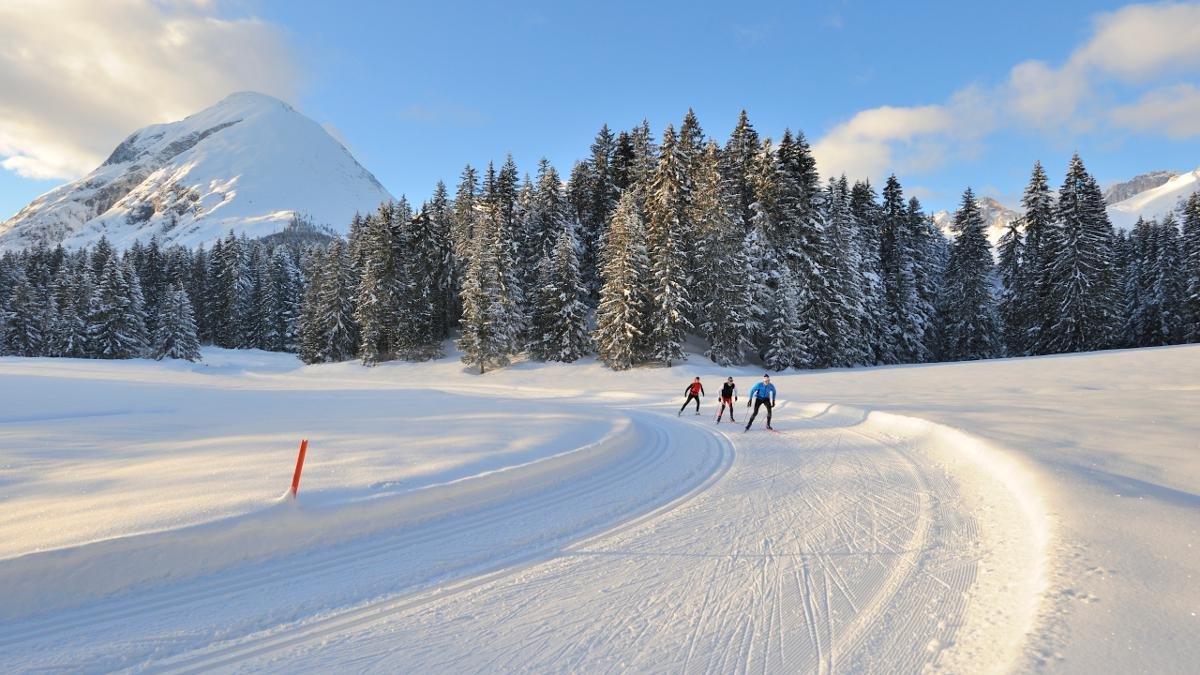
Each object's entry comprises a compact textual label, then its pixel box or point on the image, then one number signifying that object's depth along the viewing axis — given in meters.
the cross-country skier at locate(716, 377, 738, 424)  16.12
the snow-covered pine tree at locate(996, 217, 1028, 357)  40.34
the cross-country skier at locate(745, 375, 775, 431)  14.58
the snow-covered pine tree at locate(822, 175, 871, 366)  34.59
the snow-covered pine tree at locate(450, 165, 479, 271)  44.88
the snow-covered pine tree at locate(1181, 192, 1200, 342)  38.16
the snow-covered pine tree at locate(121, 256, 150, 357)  48.41
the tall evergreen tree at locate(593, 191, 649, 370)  33.09
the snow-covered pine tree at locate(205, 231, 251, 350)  64.25
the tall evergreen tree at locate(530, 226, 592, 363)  37.06
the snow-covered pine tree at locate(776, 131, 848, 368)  34.53
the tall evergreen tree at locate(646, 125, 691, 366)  32.91
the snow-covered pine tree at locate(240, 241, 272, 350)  63.34
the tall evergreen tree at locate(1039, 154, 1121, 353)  34.97
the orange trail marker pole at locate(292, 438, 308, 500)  5.89
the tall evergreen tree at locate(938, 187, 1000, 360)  40.12
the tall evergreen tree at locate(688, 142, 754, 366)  33.84
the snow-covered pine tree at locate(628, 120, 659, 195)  39.31
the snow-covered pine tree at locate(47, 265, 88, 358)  48.06
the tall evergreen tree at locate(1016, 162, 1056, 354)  37.78
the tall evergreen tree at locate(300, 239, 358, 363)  46.62
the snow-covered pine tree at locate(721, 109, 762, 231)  38.41
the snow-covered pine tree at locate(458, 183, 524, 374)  37.81
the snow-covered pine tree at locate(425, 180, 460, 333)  47.28
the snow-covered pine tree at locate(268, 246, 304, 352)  63.44
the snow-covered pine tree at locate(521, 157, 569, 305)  42.22
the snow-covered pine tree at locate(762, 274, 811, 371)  33.25
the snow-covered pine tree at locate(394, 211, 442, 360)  43.09
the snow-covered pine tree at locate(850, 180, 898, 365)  36.97
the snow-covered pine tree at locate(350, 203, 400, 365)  42.81
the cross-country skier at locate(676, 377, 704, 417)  17.80
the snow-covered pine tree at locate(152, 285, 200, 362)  46.97
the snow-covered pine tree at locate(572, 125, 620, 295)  44.41
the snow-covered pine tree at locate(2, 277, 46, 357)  54.06
